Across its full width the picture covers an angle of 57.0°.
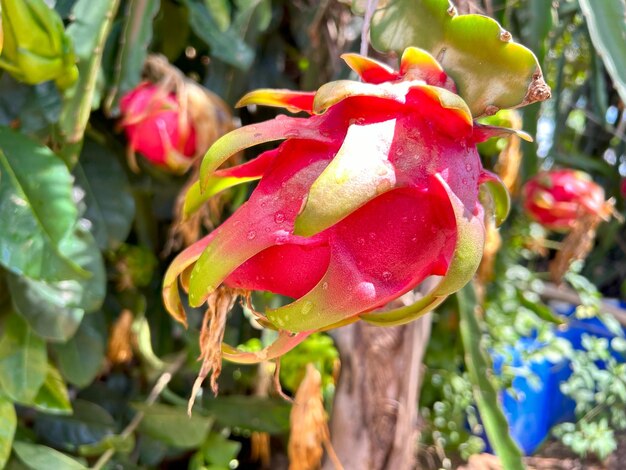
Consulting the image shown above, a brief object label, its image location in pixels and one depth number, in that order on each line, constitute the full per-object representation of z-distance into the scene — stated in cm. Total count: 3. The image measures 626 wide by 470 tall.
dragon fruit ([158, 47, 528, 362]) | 25
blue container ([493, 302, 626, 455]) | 130
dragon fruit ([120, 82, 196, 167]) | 68
